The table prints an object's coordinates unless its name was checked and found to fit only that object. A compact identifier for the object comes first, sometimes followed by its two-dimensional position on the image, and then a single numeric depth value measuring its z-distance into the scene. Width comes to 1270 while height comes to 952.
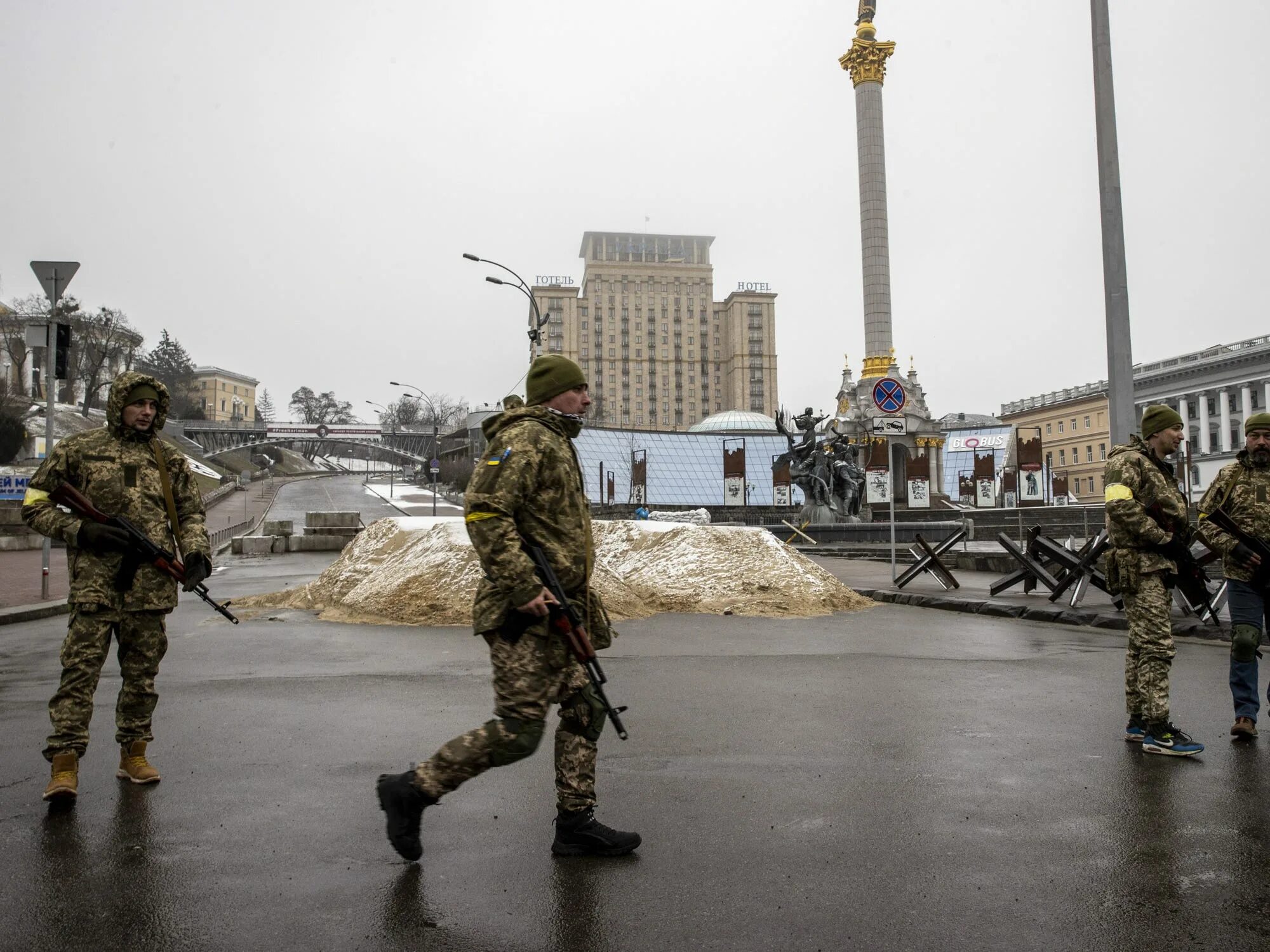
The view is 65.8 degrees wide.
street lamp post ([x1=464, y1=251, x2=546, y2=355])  23.95
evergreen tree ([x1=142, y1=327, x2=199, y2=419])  126.12
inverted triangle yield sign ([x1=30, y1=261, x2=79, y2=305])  12.94
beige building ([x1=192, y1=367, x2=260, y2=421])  165.88
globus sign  79.25
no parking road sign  15.46
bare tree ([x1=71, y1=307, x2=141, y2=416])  79.69
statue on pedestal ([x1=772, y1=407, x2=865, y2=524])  35.94
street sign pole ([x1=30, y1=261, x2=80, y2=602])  12.95
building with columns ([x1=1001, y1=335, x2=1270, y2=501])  79.69
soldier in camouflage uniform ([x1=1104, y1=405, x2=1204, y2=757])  5.30
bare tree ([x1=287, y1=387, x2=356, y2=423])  162.12
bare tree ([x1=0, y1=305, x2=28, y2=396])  71.81
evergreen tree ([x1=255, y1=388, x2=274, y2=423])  176.62
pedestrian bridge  112.94
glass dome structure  100.62
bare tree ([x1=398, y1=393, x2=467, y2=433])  117.18
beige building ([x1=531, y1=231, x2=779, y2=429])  155.25
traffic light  13.30
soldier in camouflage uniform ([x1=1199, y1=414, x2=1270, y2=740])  5.53
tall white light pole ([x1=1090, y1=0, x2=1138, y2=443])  11.94
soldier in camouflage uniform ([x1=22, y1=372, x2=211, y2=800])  4.41
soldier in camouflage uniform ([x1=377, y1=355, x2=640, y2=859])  3.56
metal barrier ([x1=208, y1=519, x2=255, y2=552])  33.09
